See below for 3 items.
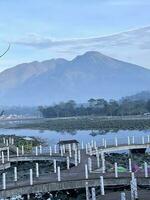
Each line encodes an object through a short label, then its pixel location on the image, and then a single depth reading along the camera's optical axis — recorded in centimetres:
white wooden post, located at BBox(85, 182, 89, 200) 2380
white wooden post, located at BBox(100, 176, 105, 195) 2198
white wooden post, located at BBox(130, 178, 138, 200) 1976
